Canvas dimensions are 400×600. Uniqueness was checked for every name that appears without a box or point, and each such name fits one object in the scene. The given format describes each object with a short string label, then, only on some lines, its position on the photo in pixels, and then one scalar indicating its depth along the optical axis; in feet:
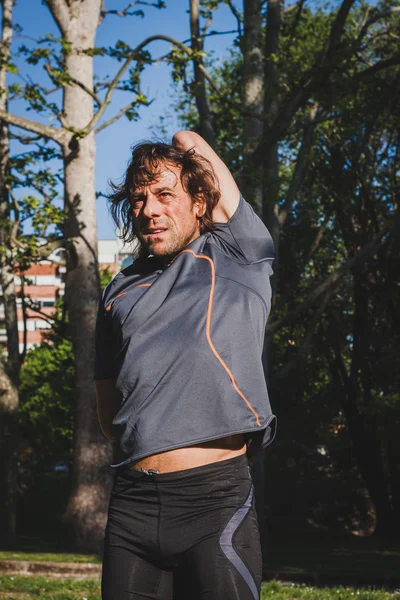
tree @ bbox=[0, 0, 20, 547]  51.44
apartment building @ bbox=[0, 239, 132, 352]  286.15
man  8.03
